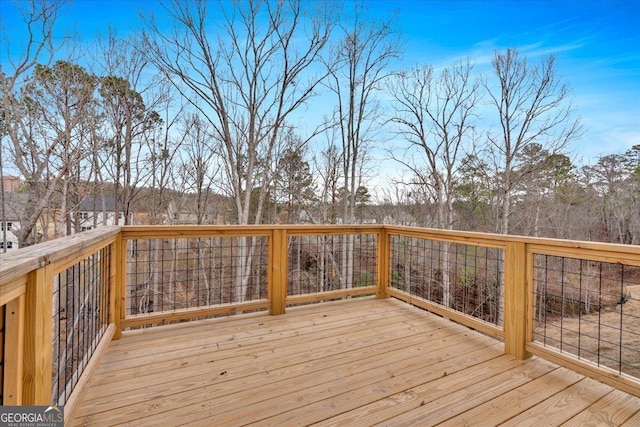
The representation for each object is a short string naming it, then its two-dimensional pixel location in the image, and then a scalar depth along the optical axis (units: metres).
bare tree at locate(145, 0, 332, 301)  6.20
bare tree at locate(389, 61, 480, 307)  8.82
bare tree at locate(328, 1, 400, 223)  7.27
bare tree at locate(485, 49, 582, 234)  8.21
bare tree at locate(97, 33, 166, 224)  6.66
